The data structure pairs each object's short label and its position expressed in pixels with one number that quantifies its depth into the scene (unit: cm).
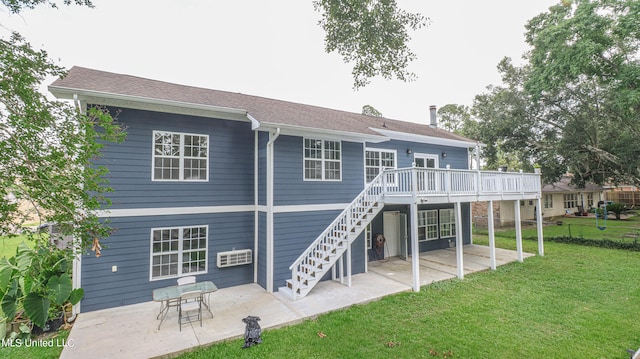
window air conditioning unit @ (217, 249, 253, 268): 781
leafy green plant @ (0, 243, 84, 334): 507
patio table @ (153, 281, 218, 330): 558
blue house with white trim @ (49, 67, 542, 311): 677
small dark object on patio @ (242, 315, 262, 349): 496
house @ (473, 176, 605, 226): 1980
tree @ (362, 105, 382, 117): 3441
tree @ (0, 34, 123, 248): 318
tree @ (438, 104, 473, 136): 3347
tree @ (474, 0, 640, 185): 1216
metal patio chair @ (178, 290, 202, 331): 567
